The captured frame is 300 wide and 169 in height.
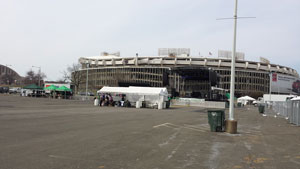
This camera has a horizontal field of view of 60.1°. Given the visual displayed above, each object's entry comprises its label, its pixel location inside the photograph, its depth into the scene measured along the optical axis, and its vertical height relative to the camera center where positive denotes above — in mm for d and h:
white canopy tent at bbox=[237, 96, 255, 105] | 67844 -1528
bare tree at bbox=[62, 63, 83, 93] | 78331 +6410
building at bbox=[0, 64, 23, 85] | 144125 +6355
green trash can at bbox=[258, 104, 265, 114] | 34262 -1824
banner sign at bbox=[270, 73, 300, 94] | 104519 +4332
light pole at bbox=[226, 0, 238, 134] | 12141 -376
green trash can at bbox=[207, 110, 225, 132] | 12547 -1235
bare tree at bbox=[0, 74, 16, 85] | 144388 +6872
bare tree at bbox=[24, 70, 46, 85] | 122325 +6557
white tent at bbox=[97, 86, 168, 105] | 34000 -1
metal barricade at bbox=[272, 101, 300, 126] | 17308 -1203
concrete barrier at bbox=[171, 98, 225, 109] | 43688 -1542
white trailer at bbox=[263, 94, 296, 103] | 58059 -544
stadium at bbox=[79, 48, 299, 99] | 107438 +10355
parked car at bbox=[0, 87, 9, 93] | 72156 +209
